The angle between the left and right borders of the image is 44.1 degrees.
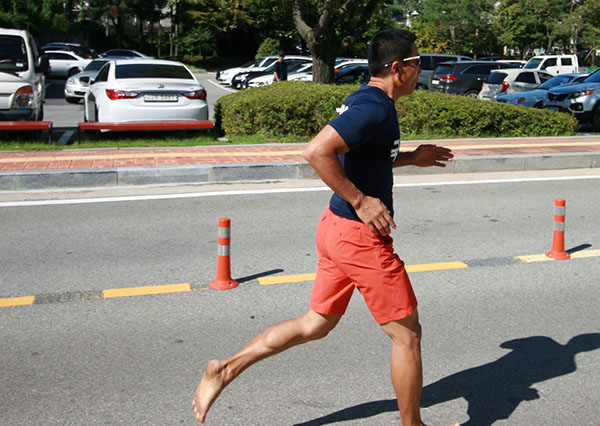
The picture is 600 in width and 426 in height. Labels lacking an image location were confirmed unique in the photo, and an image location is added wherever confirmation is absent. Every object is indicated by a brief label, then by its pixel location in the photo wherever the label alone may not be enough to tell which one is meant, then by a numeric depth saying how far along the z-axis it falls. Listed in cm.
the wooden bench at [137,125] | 1230
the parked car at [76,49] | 4039
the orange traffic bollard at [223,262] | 558
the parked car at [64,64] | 3622
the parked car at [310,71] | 2823
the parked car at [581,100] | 1683
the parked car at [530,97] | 1866
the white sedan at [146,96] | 1245
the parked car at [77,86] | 2339
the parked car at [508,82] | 2297
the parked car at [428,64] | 2780
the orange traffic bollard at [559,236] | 641
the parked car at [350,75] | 2523
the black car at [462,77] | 2508
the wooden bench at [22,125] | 1182
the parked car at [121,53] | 4295
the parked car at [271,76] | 2838
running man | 311
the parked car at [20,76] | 1213
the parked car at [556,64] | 3447
